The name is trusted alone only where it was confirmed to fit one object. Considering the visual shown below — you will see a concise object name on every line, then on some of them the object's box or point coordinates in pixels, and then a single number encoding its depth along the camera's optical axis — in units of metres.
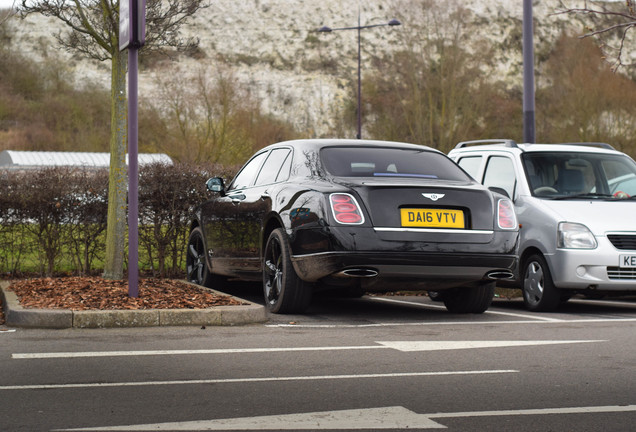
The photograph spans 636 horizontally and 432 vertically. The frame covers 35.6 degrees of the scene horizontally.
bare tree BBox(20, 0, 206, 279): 11.18
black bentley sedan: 8.62
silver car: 10.33
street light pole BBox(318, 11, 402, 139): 39.56
